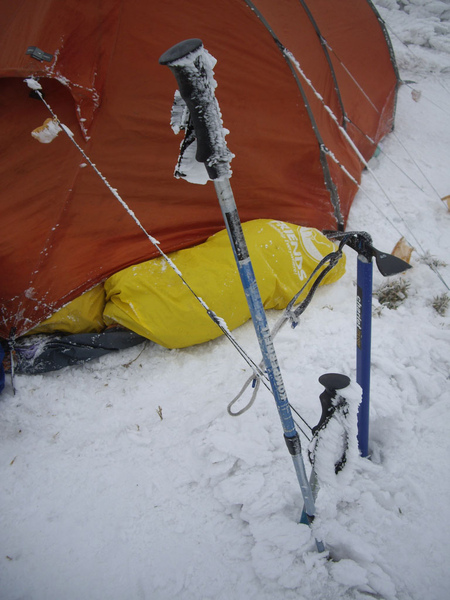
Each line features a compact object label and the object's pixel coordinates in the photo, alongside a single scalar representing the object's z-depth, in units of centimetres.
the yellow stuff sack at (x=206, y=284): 194
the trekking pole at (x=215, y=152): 69
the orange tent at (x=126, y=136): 182
